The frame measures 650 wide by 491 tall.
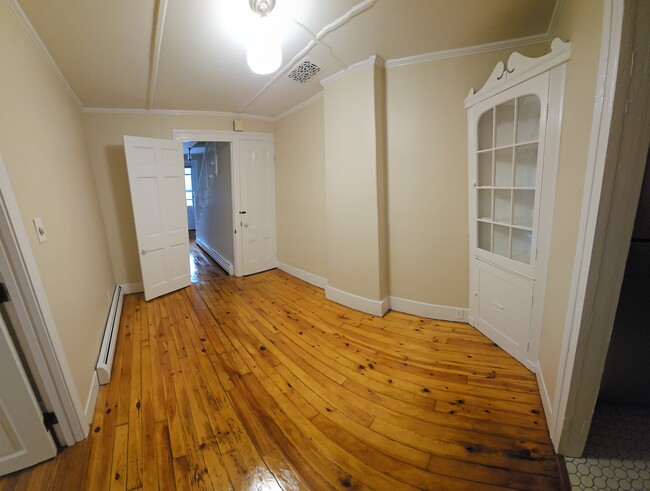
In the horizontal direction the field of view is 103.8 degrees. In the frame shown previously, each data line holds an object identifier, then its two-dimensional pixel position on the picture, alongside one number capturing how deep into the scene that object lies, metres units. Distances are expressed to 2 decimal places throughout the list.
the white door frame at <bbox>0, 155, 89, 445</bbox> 1.20
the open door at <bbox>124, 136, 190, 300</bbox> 3.22
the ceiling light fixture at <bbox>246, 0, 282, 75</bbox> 1.59
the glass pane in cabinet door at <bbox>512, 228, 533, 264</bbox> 1.97
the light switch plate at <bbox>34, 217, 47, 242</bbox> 1.44
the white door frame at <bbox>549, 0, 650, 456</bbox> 0.96
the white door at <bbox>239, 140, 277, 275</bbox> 4.07
